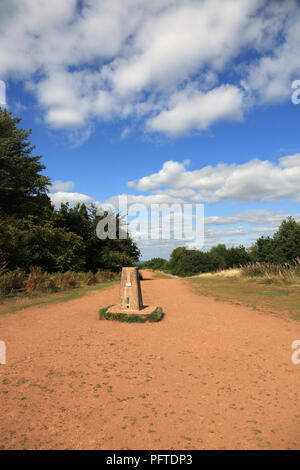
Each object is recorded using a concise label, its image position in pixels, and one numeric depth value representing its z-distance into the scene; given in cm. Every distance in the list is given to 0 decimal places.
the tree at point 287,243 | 3328
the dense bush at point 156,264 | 7542
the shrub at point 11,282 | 1188
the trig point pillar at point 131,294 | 792
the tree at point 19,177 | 1941
